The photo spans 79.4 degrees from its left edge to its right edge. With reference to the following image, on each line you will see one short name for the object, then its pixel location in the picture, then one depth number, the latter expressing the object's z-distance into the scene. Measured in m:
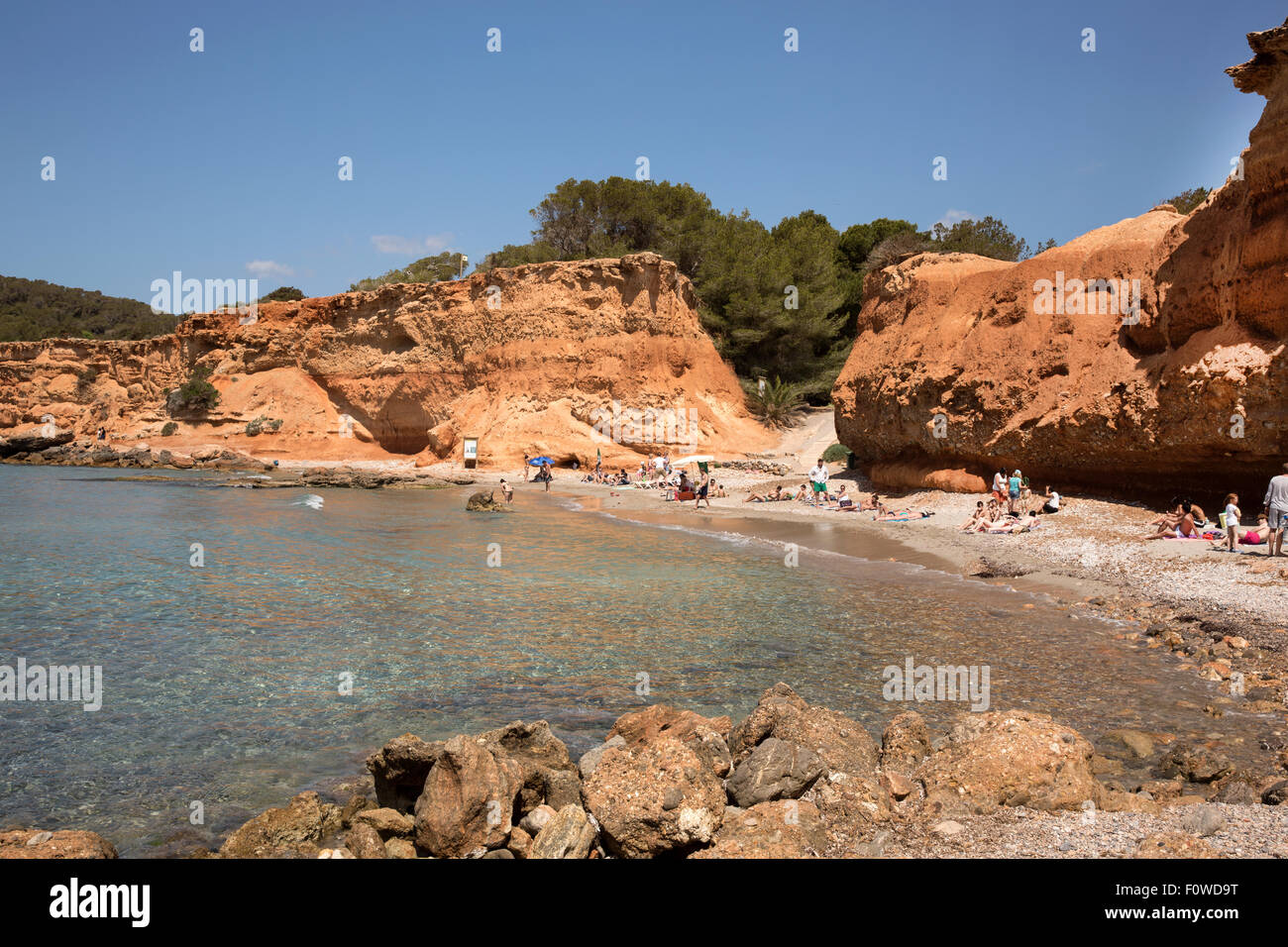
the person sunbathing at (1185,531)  14.15
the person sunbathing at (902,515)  21.11
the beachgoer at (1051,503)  18.00
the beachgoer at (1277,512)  11.94
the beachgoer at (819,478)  25.28
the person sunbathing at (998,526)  17.83
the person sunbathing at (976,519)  18.70
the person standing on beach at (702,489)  26.17
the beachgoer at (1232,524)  12.91
